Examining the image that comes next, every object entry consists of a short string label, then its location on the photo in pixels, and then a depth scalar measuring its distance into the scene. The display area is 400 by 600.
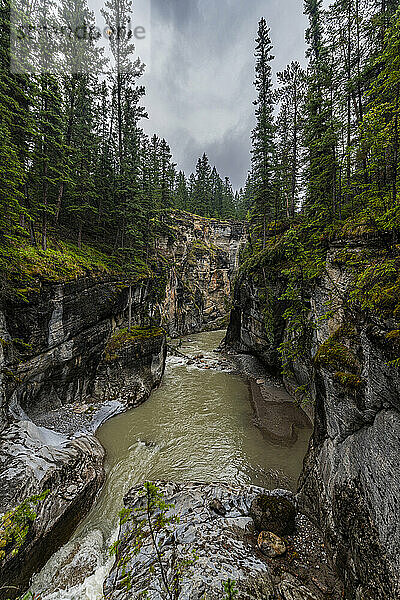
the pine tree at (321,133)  11.30
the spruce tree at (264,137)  20.98
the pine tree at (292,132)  18.84
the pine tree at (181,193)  48.59
